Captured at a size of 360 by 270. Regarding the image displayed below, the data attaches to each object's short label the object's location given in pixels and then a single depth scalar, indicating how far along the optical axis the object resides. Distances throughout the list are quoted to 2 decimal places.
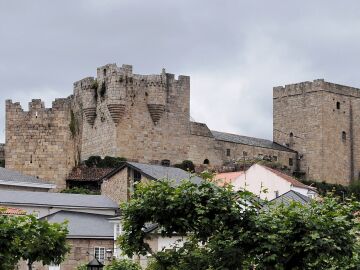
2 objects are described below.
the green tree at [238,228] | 38.72
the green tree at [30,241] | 38.78
